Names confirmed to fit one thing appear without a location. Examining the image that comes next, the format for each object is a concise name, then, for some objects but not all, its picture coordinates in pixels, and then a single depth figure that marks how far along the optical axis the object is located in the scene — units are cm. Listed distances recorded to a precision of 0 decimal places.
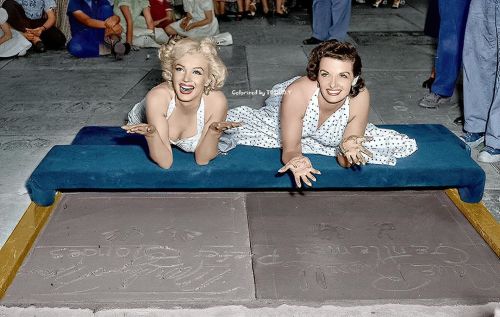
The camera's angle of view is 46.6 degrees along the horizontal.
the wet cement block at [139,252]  264
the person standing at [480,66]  444
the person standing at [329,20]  780
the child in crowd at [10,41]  729
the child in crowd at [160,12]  832
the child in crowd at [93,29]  739
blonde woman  314
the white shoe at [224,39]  812
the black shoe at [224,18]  1016
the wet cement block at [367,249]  270
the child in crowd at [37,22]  759
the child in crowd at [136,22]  798
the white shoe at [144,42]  799
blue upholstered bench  319
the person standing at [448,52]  517
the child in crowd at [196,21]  835
